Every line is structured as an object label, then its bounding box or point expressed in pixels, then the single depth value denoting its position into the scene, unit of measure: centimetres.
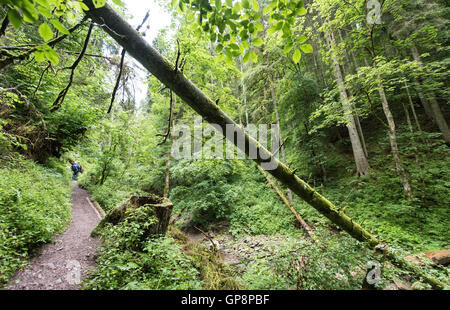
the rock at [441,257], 408
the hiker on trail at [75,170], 1433
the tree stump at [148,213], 422
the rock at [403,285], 310
